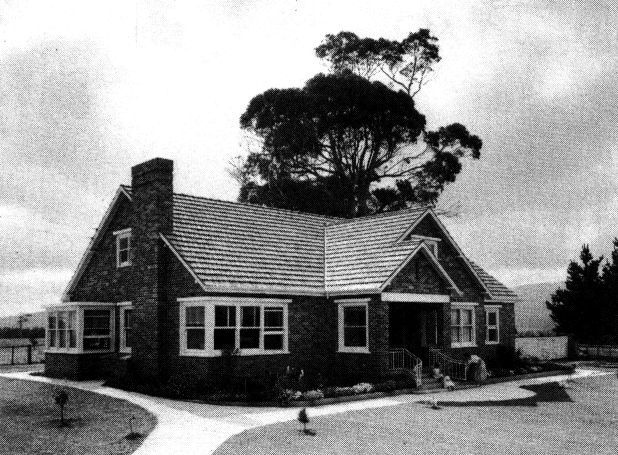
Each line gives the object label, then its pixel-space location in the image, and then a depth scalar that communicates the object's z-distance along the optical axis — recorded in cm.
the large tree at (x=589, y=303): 4641
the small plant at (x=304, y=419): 1410
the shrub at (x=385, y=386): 2102
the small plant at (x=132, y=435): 1409
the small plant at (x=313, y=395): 1872
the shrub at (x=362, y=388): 2039
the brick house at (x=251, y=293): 2231
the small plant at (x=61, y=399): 1529
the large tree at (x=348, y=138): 4181
